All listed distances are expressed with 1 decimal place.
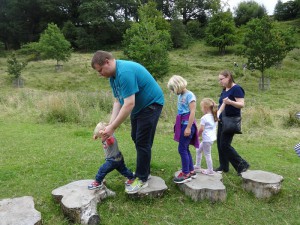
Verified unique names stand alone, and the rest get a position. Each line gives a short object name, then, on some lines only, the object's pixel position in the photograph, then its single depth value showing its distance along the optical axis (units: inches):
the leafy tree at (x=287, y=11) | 1843.0
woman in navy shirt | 180.4
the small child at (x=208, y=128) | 181.3
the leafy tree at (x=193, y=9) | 1840.6
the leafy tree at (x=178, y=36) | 1489.9
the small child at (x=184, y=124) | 163.9
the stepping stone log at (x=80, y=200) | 139.6
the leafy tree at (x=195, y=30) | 1692.9
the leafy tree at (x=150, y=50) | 765.3
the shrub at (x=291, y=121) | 408.1
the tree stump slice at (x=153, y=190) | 159.3
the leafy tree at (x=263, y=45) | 815.1
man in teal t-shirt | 136.2
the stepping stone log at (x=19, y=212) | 130.3
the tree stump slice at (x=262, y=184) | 169.3
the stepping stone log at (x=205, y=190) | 161.8
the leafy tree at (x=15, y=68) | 895.1
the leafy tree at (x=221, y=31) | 1267.2
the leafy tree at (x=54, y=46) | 1059.3
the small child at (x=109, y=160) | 157.5
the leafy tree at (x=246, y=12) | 1771.7
